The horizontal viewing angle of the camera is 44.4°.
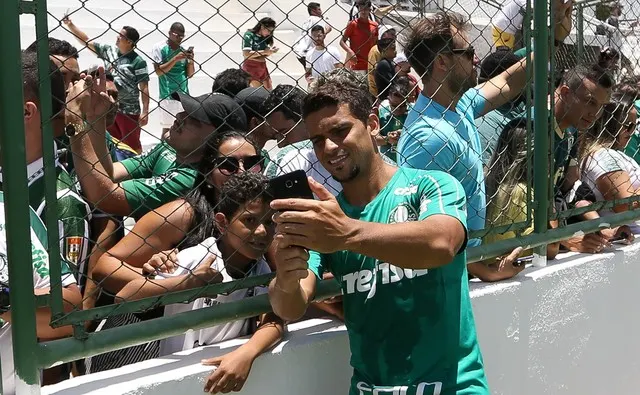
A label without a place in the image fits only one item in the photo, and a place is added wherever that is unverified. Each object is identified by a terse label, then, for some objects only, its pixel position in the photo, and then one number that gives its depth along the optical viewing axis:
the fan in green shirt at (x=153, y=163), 2.62
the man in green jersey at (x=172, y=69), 3.25
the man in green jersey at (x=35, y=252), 2.10
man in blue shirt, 2.94
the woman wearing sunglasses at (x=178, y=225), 2.50
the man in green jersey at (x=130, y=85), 5.03
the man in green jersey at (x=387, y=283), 2.25
